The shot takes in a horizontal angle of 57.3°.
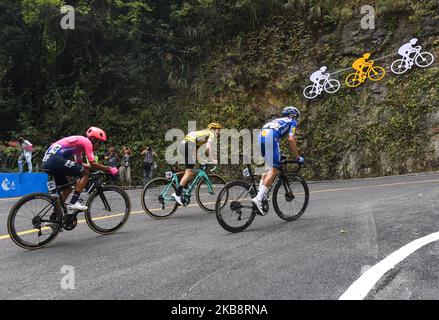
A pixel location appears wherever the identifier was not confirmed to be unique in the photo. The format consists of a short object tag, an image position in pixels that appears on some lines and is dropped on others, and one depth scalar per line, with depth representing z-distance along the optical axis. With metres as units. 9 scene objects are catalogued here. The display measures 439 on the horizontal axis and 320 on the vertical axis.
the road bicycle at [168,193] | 8.01
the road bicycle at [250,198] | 6.29
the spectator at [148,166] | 17.11
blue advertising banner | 14.41
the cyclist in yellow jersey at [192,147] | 8.05
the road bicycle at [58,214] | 5.59
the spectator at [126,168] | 17.84
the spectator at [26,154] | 16.98
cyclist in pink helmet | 6.07
